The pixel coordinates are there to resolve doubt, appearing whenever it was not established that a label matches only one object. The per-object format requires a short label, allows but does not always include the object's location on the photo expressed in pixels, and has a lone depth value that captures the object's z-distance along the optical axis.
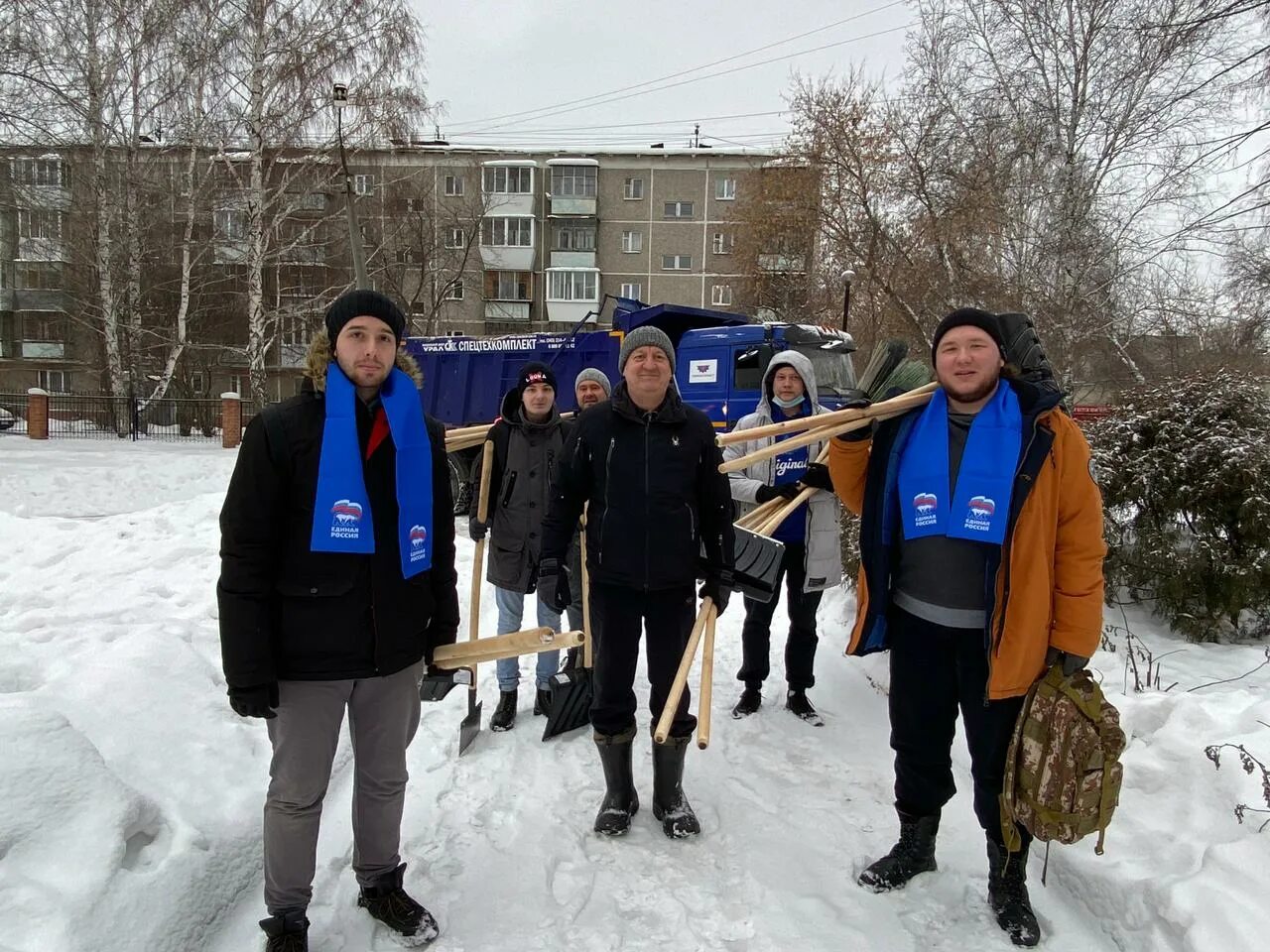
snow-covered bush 4.21
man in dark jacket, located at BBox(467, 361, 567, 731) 3.80
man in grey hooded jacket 3.64
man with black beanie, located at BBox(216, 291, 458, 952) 1.92
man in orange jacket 2.13
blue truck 8.99
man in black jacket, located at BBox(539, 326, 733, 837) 2.67
